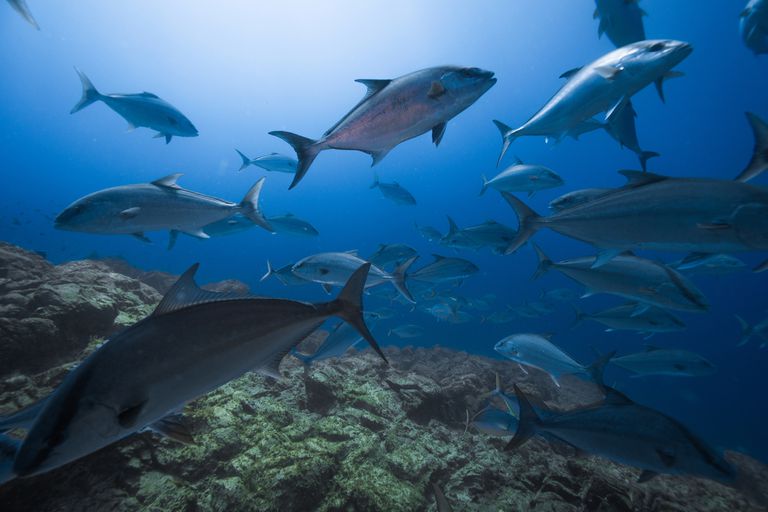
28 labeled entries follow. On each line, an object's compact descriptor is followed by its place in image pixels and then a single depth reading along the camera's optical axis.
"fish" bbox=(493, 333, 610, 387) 4.66
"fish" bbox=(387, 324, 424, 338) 12.47
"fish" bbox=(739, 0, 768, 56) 4.91
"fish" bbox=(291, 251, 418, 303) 4.66
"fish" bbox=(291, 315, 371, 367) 4.27
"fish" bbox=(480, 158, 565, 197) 5.79
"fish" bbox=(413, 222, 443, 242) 9.82
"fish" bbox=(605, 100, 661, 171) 3.91
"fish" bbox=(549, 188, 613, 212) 4.20
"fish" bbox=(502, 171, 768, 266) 2.40
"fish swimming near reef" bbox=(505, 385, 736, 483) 2.53
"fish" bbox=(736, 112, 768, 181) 2.59
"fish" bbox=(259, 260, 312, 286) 5.73
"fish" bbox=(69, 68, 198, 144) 5.02
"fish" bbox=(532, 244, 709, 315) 3.61
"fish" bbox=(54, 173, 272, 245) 3.19
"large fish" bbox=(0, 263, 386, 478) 1.17
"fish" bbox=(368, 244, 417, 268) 7.04
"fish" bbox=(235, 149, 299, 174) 7.63
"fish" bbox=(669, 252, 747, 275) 6.39
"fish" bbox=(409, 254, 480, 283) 6.02
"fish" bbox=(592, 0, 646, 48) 4.09
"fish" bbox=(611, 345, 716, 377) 5.47
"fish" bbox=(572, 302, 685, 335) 4.91
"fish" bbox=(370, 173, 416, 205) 9.45
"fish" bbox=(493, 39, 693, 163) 2.89
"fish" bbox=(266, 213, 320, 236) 7.77
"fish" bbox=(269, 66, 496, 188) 2.25
